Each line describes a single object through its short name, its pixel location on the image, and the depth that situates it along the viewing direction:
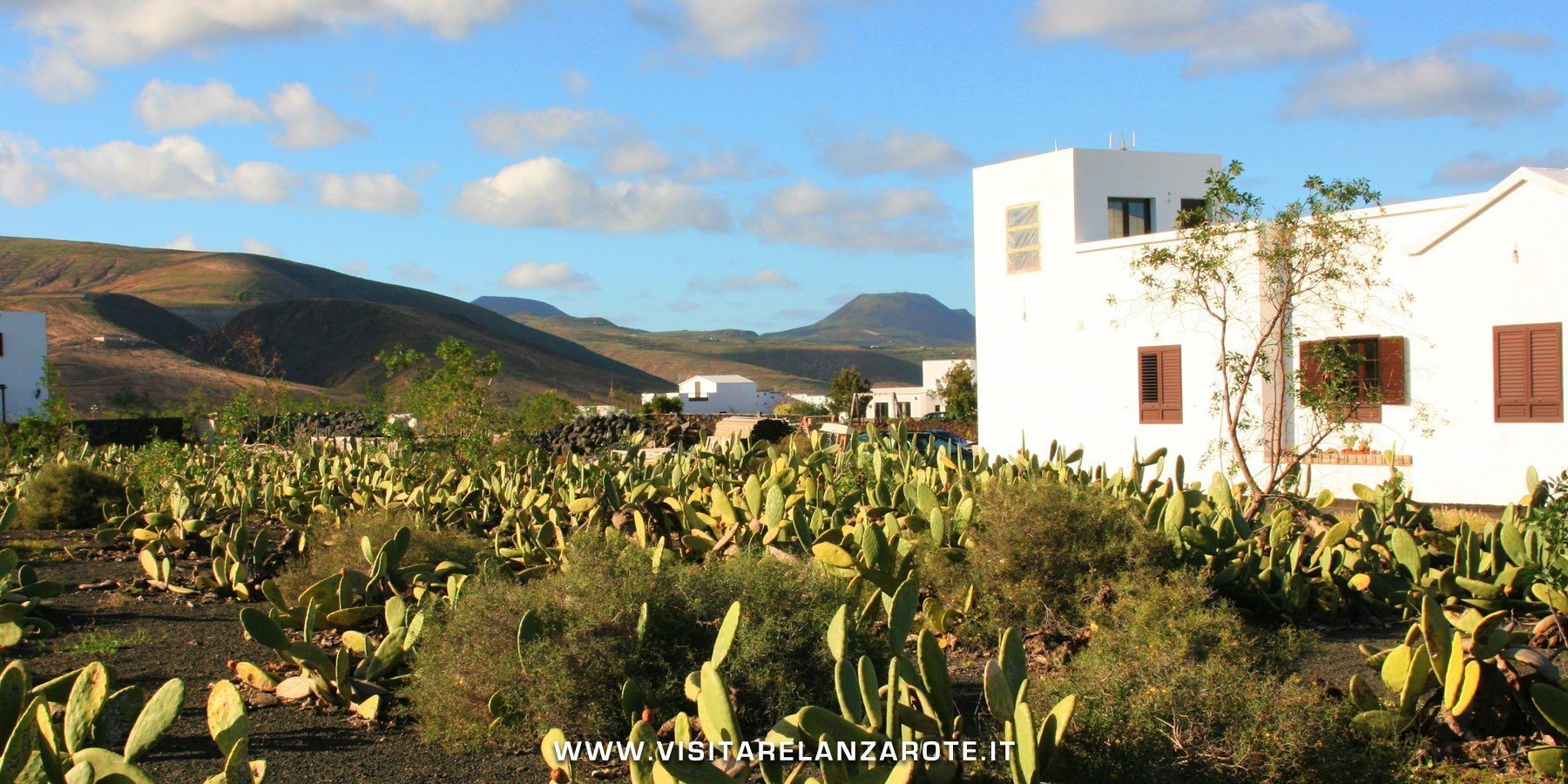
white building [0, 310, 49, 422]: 51.62
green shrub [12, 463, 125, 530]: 13.70
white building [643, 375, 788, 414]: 81.94
